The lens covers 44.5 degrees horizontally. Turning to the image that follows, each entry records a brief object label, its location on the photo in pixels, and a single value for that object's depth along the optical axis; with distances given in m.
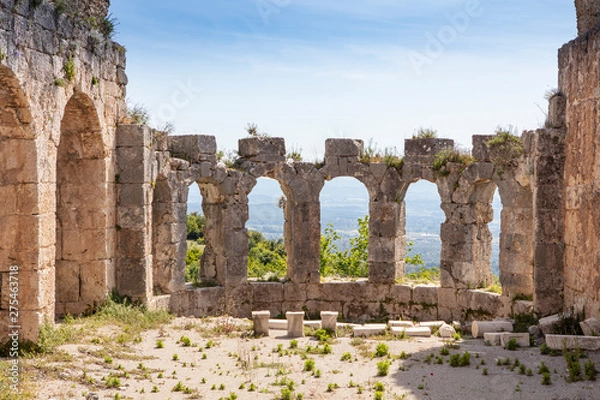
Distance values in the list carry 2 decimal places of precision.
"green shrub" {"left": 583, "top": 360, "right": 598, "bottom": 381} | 9.79
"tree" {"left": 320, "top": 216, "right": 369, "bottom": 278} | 23.06
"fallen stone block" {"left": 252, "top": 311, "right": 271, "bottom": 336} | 13.91
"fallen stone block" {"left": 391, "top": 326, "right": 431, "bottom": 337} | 13.61
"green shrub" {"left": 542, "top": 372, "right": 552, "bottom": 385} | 9.78
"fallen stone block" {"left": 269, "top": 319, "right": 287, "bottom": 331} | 14.38
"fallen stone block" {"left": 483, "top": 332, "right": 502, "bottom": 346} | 12.52
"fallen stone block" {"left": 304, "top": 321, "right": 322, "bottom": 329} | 14.33
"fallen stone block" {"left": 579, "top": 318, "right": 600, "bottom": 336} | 11.56
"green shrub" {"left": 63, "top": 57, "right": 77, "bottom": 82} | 12.53
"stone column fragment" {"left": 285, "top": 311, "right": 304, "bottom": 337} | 13.71
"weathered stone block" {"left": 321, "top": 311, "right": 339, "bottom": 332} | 13.90
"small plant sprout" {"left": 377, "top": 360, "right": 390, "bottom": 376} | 10.68
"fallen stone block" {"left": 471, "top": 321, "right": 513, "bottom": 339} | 13.54
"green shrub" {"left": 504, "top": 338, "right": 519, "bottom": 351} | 12.05
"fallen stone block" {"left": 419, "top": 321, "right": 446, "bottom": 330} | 14.72
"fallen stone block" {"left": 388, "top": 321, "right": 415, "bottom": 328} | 14.40
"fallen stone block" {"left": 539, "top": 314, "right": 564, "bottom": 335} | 12.62
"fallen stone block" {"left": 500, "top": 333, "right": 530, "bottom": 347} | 12.19
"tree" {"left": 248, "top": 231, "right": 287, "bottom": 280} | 19.80
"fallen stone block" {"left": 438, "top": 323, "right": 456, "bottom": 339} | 13.77
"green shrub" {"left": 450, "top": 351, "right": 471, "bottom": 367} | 11.08
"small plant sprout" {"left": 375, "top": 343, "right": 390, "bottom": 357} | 11.96
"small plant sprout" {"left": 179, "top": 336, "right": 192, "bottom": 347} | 13.02
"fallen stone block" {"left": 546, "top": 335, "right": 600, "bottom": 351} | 11.06
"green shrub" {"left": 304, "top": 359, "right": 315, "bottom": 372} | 11.05
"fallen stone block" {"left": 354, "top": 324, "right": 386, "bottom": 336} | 13.73
